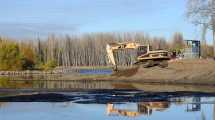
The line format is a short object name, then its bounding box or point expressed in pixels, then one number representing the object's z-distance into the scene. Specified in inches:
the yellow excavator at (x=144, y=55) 2844.5
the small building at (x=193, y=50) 2748.5
